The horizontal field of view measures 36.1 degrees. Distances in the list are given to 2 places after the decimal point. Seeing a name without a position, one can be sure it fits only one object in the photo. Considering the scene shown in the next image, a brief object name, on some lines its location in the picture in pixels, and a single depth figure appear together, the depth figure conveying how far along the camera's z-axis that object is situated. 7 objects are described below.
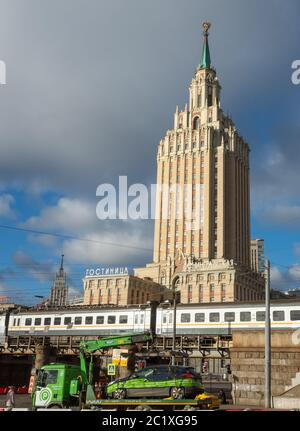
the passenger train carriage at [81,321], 48.59
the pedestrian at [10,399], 24.02
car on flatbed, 19.59
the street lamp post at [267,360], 22.44
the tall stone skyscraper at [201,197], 109.69
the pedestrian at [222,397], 32.78
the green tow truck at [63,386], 21.20
